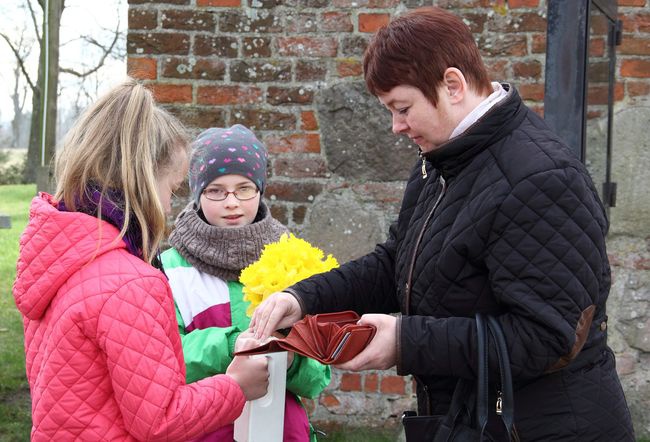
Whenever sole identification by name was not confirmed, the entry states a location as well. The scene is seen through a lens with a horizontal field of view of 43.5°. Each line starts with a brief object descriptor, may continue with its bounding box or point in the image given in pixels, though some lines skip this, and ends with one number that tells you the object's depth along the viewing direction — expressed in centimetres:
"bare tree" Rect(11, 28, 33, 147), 3945
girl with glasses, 249
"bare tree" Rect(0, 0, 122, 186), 688
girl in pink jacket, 183
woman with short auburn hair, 173
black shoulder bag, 176
